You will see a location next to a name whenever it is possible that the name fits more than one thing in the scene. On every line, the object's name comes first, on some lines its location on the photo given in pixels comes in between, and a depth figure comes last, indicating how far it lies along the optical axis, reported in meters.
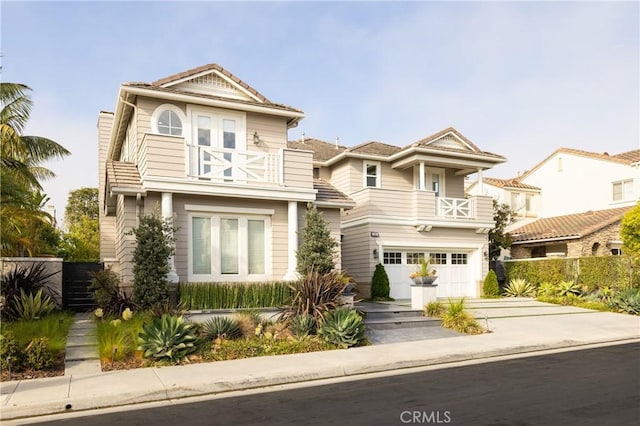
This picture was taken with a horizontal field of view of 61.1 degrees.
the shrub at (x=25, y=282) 12.86
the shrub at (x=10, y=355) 9.44
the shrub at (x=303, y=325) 12.61
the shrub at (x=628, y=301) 18.08
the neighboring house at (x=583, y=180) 30.31
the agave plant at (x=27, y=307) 12.71
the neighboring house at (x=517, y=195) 34.66
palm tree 14.03
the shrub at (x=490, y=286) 23.08
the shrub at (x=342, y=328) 12.25
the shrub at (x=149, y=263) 12.81
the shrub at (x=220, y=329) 11.98
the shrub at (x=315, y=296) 13.16
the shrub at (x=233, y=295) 13.73
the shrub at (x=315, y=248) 14.34
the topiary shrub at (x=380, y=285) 20.48
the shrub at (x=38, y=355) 9.66
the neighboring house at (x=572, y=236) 25.30
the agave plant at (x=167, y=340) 10.55
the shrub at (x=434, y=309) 15.67
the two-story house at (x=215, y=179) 14.41
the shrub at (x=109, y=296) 12.98
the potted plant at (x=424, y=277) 16.12
